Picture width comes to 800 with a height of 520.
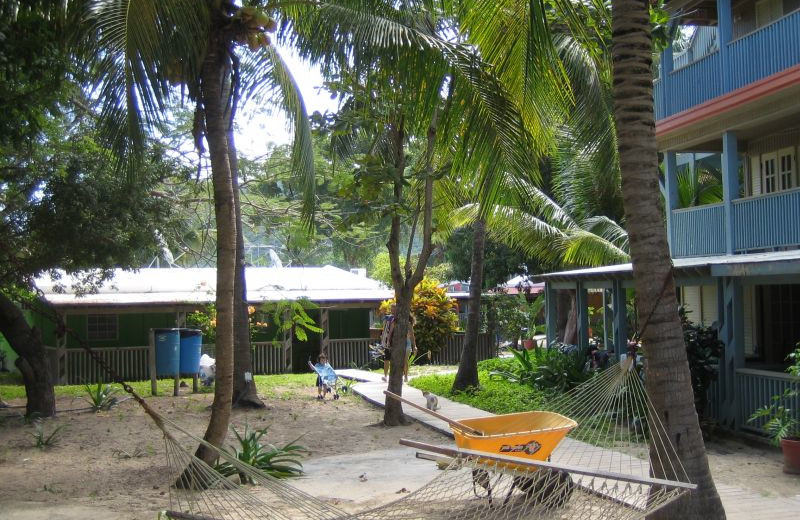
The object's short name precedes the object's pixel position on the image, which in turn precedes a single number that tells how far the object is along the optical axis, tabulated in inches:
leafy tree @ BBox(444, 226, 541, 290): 1058.7
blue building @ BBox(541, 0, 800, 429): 444.1
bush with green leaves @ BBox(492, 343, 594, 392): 591.1
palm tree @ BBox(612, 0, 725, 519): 224.7
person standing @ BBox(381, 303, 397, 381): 670.4
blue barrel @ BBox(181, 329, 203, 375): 651.5
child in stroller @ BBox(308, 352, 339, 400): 629.0
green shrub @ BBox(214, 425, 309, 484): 338.0
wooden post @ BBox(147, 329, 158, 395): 639.1
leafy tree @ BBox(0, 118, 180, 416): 504.1
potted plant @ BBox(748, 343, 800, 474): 351.3
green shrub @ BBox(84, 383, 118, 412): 542.3
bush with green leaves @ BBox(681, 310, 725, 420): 439.5
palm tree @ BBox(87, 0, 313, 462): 284.5
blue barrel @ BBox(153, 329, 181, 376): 631.2
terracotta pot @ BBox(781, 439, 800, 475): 349.7
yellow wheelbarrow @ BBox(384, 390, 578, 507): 269.3
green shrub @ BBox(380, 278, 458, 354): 933.8
